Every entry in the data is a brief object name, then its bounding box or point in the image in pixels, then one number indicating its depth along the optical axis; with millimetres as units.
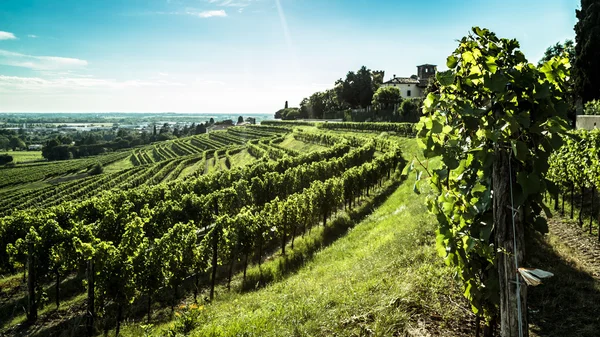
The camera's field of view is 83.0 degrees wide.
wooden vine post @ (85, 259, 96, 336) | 14445
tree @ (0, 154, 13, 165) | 132500
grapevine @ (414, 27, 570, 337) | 3178
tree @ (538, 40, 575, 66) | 50750
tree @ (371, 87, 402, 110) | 82562
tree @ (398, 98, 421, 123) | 69812
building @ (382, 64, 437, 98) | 94750
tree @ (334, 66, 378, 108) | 92188
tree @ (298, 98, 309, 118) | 132200
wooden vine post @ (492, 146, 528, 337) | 3270
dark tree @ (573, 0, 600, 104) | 34625
